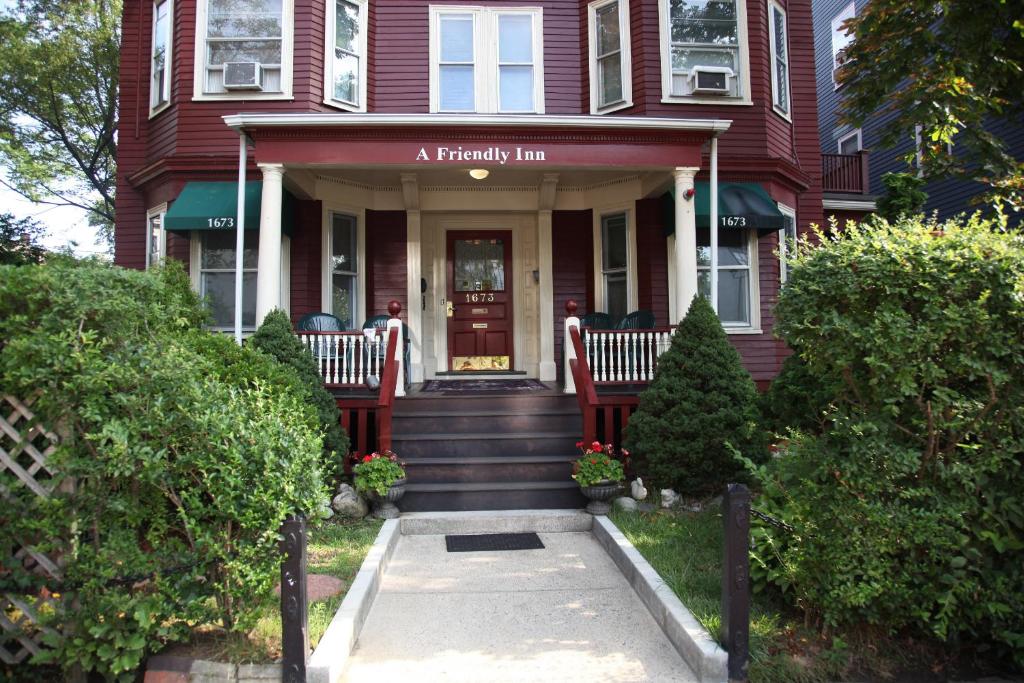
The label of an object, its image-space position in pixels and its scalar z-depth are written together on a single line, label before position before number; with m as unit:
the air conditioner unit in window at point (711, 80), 9.30
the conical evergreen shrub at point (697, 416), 5.99
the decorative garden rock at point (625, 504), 6.06
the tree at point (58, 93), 17.95
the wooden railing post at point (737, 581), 3.28
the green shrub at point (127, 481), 3.07
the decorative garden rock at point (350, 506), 5.99
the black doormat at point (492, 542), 5.56
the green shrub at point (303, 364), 6.14
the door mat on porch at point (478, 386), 8.23
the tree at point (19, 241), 12.30
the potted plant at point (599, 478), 5.98
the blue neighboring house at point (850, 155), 12.27
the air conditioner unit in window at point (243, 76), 9.06
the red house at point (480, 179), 9.09
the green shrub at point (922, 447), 3.34
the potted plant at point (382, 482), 5.92
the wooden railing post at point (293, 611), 3.13
